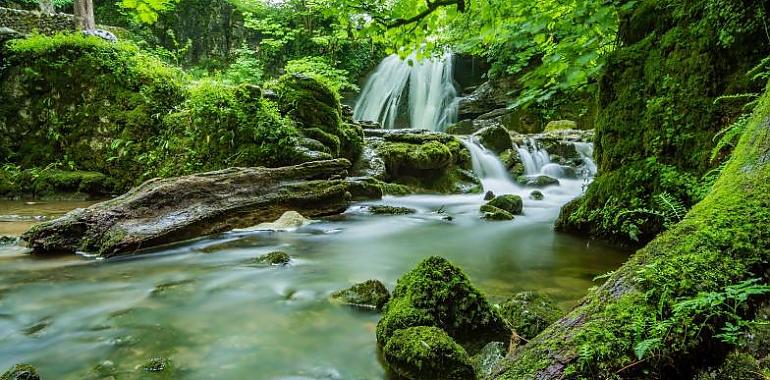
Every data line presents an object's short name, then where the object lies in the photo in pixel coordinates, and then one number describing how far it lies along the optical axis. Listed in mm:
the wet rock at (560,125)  18281
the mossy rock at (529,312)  2701
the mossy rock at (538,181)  12023
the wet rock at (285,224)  6590
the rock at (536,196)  10447
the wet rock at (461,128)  20109
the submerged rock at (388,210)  8430
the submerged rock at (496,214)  8008
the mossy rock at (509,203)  8500
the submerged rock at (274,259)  4891
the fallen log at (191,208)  5012
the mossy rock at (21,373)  2205
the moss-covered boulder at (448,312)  2643
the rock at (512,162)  12844
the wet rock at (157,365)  2492
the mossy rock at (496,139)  13781
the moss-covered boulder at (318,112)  9781
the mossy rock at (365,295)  3521
